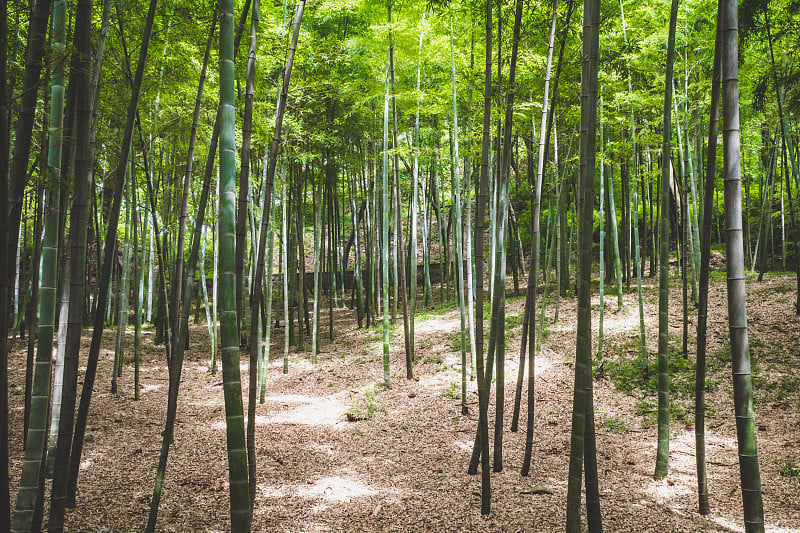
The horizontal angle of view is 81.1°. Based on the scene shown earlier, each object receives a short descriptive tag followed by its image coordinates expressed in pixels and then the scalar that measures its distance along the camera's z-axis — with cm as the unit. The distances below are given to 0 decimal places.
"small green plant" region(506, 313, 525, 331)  892
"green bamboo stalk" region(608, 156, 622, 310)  755
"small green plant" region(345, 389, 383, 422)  604
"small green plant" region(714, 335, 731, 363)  647
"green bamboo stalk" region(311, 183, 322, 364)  871
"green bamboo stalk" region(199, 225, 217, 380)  796
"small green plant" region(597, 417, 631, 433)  521
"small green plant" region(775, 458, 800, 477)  390
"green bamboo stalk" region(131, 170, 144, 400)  608
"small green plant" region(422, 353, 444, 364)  781
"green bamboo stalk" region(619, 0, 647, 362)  652
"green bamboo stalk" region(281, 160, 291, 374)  800
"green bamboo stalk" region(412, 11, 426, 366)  770
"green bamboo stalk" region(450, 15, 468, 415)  564
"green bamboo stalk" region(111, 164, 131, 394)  648
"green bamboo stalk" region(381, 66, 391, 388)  711
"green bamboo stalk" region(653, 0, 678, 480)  343
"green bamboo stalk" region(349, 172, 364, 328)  1108
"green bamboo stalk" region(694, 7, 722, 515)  274
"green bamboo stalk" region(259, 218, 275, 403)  672
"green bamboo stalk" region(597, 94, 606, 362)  651
